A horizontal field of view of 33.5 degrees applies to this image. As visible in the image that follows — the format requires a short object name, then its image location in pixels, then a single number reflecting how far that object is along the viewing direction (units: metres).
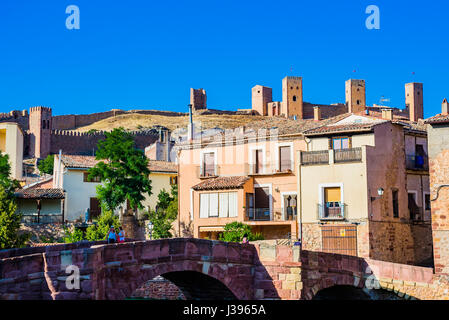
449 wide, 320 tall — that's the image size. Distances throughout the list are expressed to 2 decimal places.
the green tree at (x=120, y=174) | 46.34
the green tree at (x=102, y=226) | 42.32
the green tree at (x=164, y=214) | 44.62
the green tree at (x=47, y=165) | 83.12
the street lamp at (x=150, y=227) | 46.52
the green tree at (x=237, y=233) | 37.53
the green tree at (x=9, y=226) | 37.28
